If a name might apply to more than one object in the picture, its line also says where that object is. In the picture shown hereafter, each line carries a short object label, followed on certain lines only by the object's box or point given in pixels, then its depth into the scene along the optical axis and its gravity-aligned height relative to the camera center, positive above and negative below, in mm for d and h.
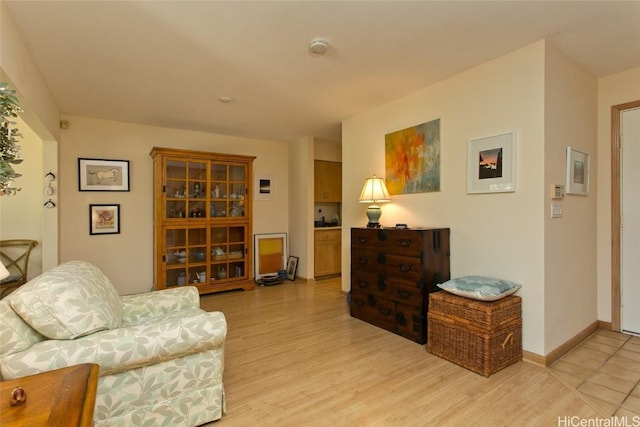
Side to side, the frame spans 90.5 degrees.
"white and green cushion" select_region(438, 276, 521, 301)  2225 -553
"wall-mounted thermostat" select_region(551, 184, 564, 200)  2334 +154
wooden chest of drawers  2670 -563
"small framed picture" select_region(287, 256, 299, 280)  5246 -918
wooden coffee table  844 -541
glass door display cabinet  4090 -92
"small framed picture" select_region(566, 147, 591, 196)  2531 +337
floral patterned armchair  1362 -614
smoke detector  2238 +1201
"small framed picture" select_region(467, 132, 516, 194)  2457 +388
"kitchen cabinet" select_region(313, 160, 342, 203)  5324 +538
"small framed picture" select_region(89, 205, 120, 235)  4027 -71
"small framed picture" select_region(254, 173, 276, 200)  5281 +434
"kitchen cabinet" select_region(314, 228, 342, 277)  5230 -667
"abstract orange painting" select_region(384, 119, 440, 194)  3035 +548
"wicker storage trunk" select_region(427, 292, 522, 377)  2164 -860
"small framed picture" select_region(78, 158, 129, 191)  3961 +499
